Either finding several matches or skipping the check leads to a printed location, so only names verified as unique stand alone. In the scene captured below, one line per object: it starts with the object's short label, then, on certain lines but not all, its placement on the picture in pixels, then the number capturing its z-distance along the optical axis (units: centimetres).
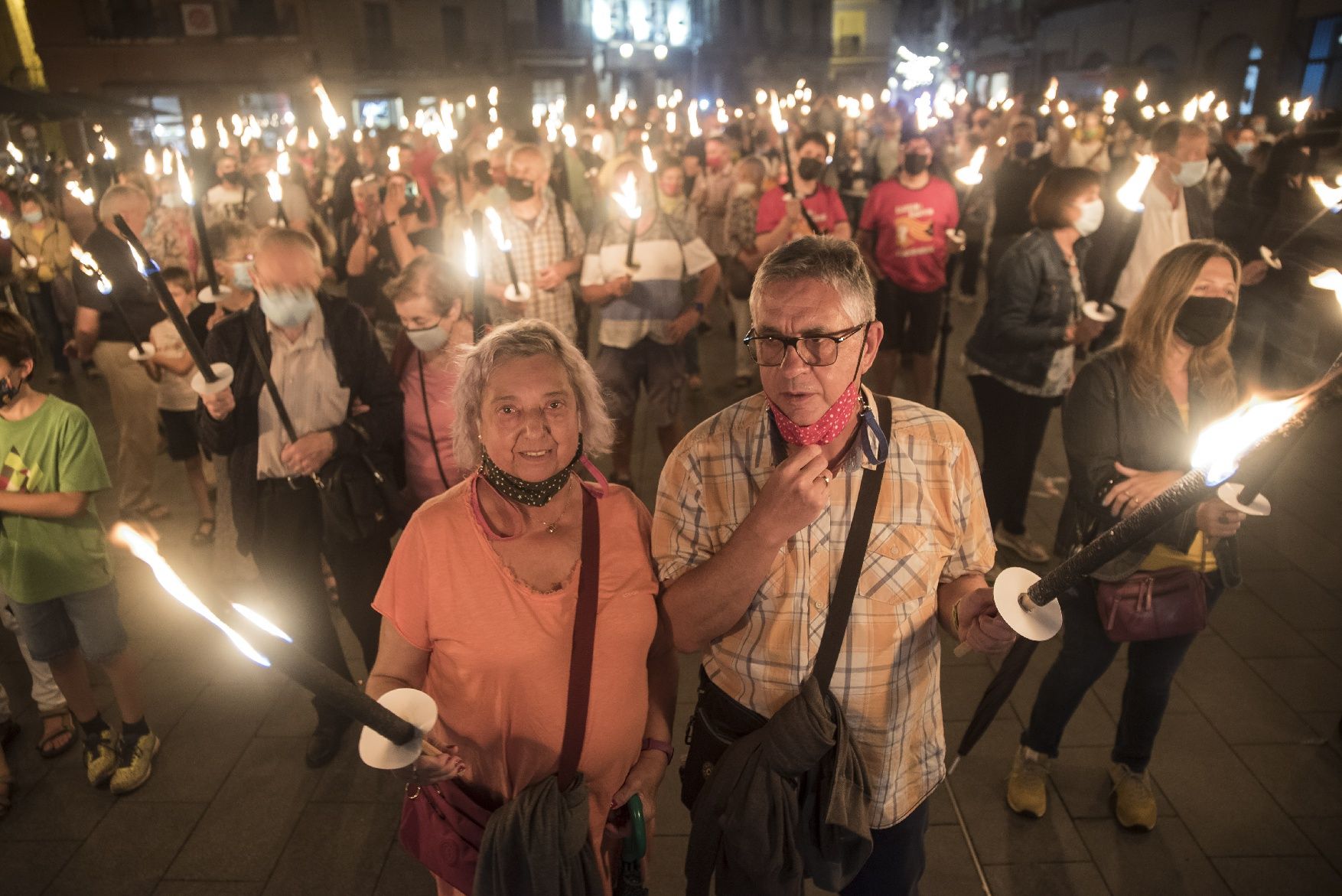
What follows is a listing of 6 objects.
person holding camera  694
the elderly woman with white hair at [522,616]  209
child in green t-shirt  329
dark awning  1322
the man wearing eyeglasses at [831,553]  198
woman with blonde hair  295
